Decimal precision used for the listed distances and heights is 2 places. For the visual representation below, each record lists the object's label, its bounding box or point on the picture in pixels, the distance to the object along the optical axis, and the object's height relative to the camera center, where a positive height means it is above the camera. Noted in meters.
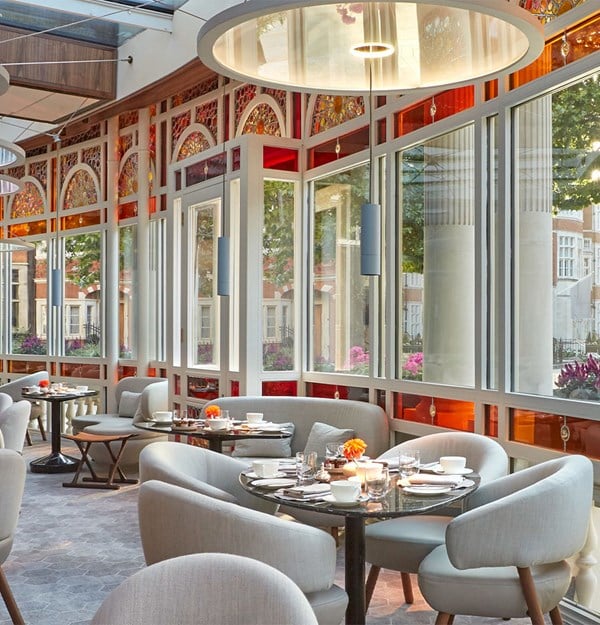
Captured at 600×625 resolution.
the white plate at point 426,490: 3.43 -0.72
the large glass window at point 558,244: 4.20 +0.37
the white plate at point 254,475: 3.82 -0.73
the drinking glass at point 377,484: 3.43 -0.71
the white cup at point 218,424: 5.81 -0.75
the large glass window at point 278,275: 7.22 +0.34
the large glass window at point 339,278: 6.53 +0.30
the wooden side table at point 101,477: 7.59 -1.43
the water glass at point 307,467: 3.71 -0.68
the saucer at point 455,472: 3.85 -0.72
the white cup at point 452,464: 3.87 -0.69
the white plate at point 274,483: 3.60 -0.73
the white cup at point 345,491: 3.25 -0.68
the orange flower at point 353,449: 3.84 -0.61
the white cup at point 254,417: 6.06 -0.73
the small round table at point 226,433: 5.65 -0.80
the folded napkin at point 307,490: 3.41 -0.72
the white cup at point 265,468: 3.82 -0.70
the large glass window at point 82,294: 10.95 +0.29
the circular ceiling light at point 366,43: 2.73 +0.97
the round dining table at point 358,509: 3.21 -0.74
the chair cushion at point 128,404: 9.37 -0.98
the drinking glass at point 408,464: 3.81 -0.68
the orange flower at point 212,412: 5.95 -0.68
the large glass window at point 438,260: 5.30 +0.37
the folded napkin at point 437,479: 3.62 -0.72
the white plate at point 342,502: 3.23 -0.73
